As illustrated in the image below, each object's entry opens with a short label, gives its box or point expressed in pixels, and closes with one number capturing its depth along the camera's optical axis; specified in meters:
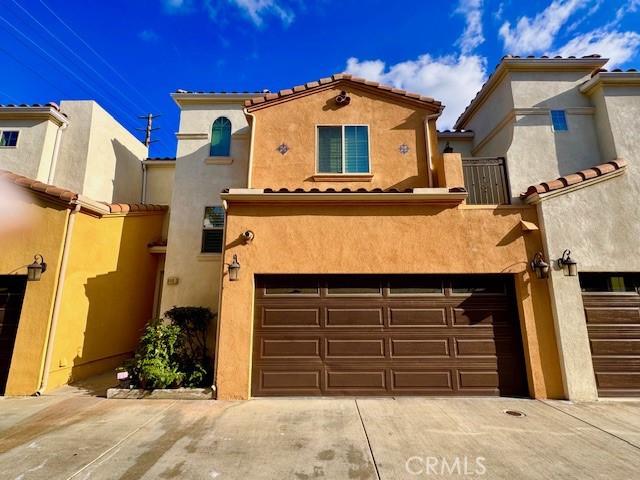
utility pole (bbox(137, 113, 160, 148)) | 24.98
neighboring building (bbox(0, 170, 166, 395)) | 7.36
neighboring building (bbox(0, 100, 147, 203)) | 10.81
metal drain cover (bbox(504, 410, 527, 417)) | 5.82
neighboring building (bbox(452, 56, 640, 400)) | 6.80
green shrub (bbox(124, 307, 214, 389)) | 6.87
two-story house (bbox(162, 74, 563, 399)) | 6.90
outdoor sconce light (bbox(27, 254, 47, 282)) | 7.50
